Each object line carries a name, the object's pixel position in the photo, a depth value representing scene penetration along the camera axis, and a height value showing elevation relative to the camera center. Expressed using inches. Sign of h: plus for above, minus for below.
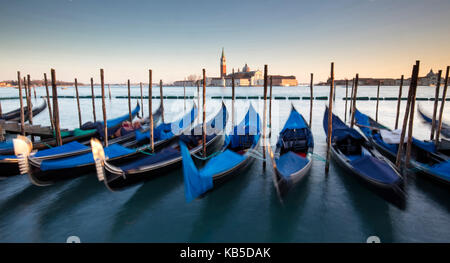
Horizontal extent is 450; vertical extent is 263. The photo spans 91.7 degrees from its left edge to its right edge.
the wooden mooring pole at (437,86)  288.8 +11.8
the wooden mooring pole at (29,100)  433.7 -16.4
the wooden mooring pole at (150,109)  289.5 -23.4
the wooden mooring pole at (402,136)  224.8 -43.4
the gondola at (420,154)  198.6 -68.1
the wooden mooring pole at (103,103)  307.9 -15.8
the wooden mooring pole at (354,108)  385.7 -24.5
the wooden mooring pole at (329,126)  246.3 -37.3
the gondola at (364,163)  161.6 -64.0
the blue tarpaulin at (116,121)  400.4 -53.5
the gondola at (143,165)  170.1 -70.0
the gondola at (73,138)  259.9 -68.2
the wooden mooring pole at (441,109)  260.8 -18.1
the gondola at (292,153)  172.4 -66.9
